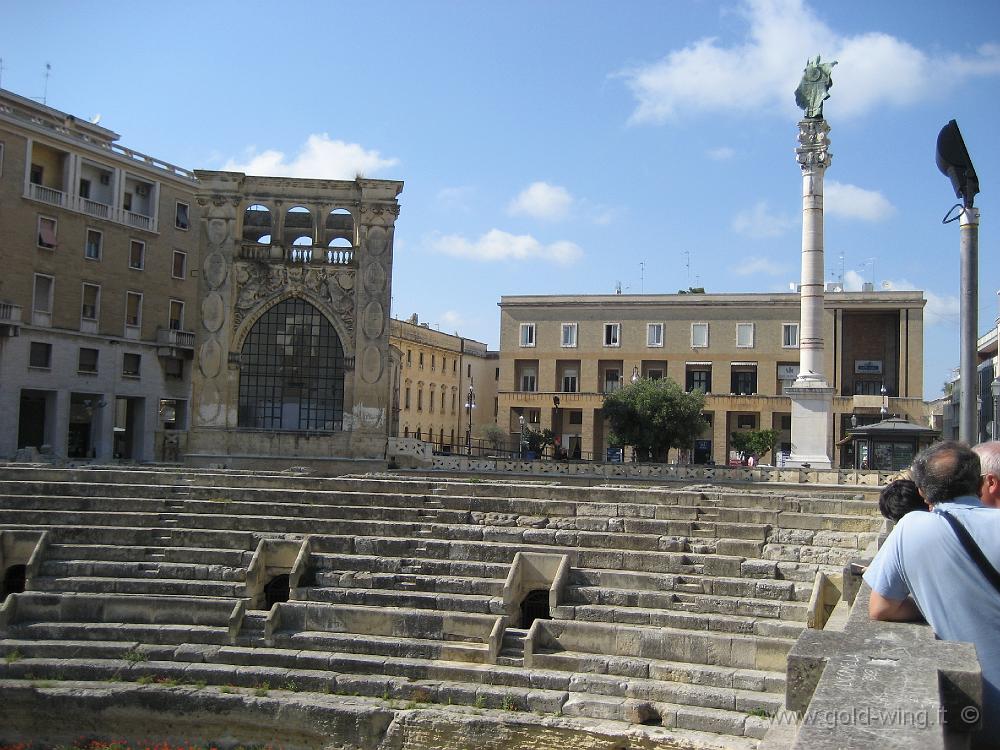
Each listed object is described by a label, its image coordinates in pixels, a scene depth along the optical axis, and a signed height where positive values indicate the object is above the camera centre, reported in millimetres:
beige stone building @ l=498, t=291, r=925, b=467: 50125 +5342
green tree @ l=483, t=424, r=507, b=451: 54344 +724
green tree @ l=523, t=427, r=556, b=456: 49656 +475
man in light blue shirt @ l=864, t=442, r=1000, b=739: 3912 -487
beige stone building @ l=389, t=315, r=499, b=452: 57656 +4068
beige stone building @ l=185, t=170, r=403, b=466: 31219 +3927
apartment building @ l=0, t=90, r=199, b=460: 33219 +5457
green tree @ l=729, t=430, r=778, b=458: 48562 +789
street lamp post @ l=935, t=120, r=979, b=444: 10305 +2374
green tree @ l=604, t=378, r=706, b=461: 45594 +1837
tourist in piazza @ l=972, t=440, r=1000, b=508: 4566 -55
